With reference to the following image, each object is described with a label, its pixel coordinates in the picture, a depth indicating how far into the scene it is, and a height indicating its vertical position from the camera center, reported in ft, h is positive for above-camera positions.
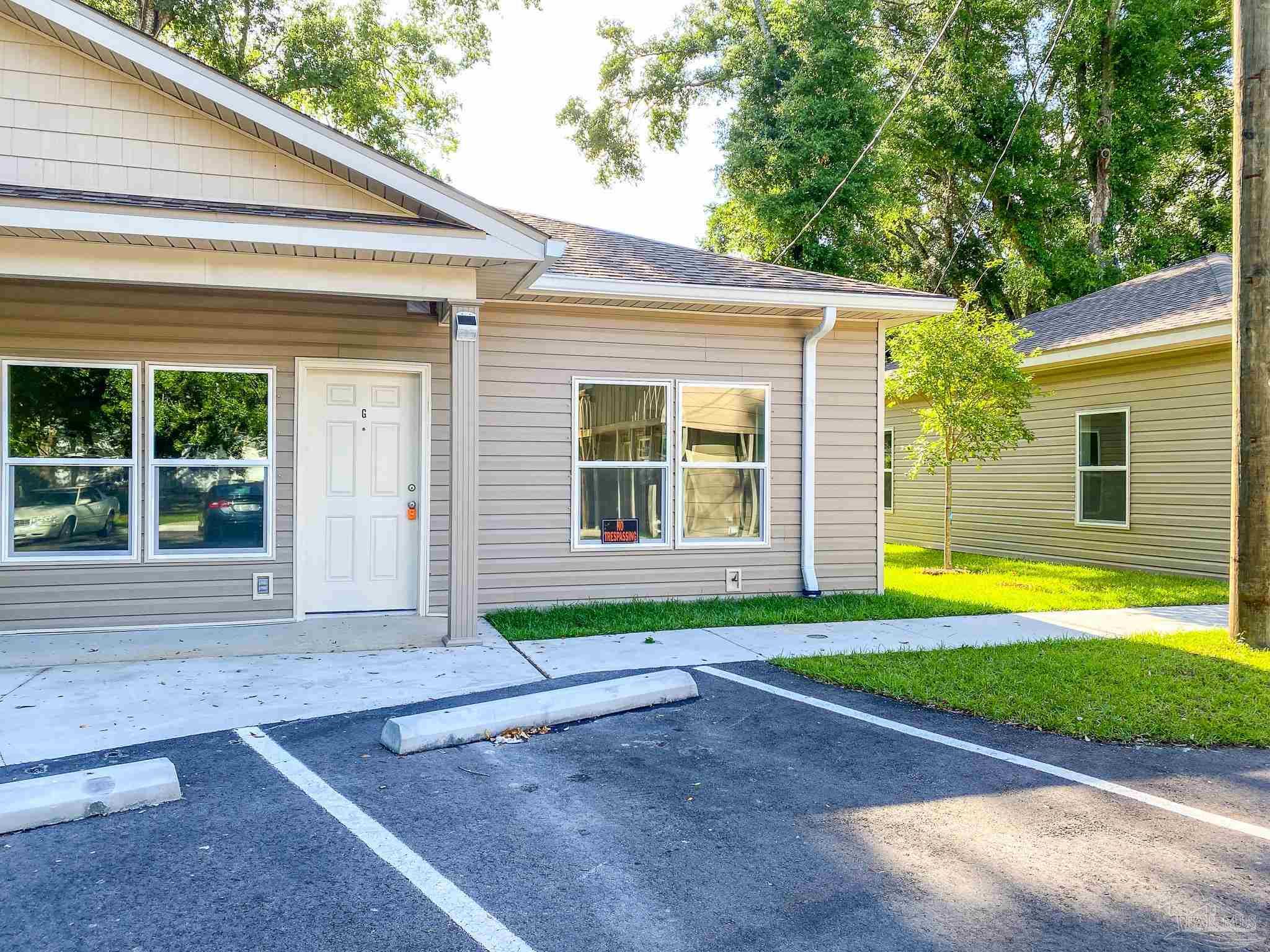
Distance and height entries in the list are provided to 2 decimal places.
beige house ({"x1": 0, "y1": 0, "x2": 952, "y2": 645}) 20.33 +2.72
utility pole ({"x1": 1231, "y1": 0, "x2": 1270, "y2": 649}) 22.48 +3.52
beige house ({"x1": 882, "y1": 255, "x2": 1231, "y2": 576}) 35.04 +1.68
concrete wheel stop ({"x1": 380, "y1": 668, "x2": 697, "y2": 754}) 15.01 -4.34
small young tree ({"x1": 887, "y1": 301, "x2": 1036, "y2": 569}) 39.22 +4.31
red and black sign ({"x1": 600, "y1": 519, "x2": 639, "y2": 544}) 28.89 -1.80
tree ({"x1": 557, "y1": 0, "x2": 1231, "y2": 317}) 68.44 +29.92
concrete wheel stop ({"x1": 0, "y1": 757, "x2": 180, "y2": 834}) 11.60 -4.38
